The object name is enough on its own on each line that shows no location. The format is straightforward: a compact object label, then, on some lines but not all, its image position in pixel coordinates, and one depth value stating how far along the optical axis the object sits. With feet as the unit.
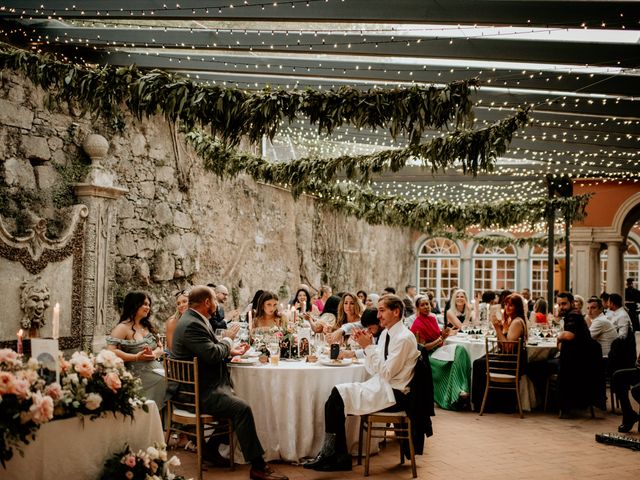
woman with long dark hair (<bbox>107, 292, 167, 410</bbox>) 15.94
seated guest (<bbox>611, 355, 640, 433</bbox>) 20.27
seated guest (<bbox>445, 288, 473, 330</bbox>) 31.63
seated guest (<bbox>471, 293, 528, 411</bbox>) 23.13
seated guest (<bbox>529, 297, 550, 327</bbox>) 31.40
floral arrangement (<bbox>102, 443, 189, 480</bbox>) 9.65
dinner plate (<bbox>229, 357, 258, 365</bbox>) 16.48
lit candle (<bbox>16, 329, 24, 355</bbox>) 9.17
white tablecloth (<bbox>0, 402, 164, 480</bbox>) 8.98
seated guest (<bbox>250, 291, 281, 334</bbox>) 20.36
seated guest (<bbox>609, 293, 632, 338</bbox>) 25.53
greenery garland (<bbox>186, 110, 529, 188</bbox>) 19.29
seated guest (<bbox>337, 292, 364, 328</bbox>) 22.30
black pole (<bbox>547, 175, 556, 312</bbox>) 42.09
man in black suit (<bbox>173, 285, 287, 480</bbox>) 14.80
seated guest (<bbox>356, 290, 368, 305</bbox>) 35.66
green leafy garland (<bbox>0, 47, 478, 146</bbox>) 16.67
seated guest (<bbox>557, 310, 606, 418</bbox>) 22.95
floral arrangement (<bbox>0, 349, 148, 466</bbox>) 8.30
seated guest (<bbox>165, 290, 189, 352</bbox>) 18.50
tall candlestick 8.86
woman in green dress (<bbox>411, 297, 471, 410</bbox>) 23.41
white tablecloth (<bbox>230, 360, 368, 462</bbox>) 15.98
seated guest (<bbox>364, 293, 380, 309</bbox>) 33.99
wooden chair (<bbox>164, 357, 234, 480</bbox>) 14.97
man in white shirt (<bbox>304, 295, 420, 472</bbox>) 15.47
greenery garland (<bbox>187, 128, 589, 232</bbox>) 38.47
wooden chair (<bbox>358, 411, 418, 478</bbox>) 15.34
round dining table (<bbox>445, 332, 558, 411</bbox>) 24.12
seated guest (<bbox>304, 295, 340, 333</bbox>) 22.02
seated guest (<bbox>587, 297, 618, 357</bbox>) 25.07
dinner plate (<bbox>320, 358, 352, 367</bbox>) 16.56
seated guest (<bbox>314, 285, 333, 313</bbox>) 35.83
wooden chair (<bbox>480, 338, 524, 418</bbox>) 22.89
